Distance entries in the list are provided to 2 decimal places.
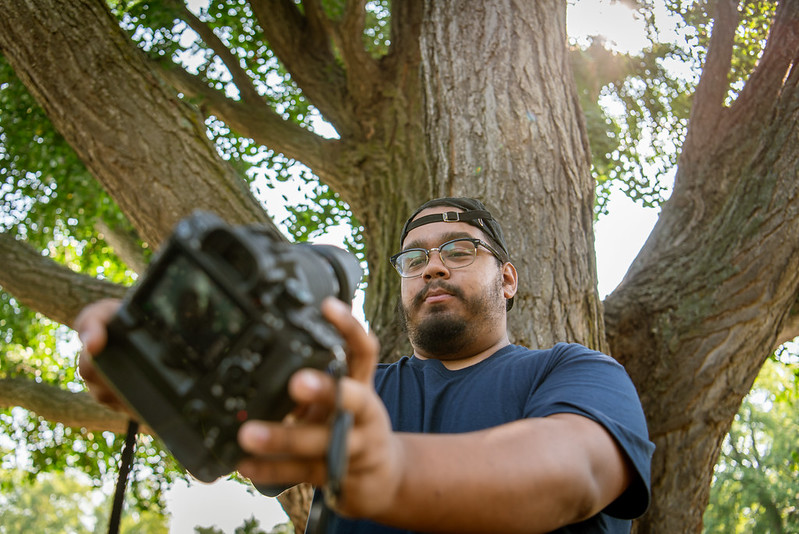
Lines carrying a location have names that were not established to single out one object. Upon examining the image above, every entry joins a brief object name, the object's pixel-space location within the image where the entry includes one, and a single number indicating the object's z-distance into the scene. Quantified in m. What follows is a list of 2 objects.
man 0.88
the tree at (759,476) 17.05
